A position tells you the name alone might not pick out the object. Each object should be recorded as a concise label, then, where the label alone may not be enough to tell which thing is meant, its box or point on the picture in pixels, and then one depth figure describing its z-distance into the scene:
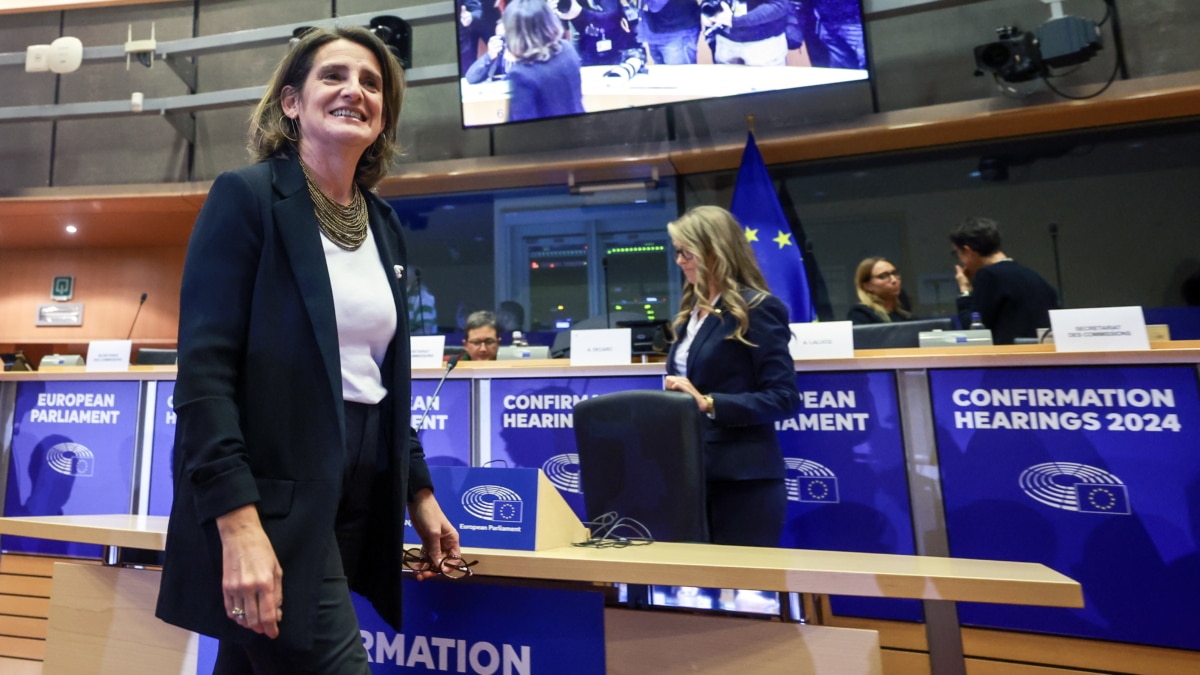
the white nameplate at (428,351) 2.99
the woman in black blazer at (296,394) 0.78
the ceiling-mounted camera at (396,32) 4.96
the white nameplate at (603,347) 2.79
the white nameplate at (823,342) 2.49
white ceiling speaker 5.54
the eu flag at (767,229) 4.43
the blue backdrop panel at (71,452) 3.18
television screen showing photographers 4.45
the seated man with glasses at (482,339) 3.88
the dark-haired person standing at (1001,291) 3.02
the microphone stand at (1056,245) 4.52
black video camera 3.90
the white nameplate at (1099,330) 2.11
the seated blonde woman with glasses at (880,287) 3.85
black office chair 1.74
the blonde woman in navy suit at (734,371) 1.87
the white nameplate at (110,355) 3.36
